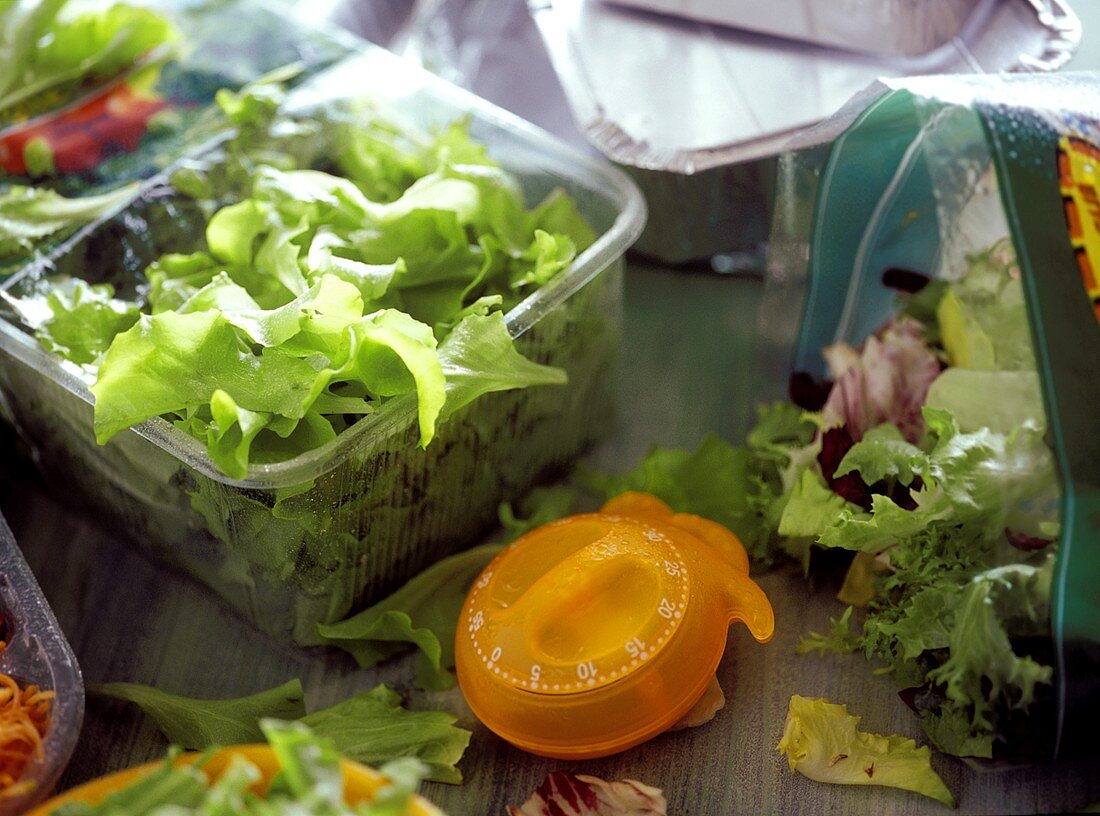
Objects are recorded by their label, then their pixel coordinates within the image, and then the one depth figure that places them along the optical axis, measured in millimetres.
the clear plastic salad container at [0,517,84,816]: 586
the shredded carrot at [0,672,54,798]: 583
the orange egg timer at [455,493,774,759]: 671
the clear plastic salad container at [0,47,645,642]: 714
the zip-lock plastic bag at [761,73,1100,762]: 623
